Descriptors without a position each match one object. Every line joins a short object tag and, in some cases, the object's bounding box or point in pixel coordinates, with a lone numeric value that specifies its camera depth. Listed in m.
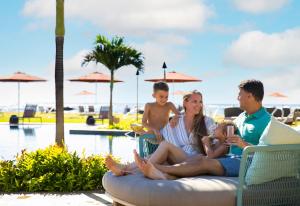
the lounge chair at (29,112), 25.71
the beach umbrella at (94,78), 26.97
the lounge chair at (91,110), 32.93
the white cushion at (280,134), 3.88
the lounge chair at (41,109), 37.69
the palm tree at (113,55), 23.08
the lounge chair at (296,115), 20.41
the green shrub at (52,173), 6.06
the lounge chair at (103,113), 26.59
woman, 4.87
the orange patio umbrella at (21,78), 26.95
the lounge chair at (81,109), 34.28
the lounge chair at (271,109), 19.16
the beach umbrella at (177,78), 24.94
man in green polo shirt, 4.05
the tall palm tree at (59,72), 7.92
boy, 6.18
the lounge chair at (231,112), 16.45
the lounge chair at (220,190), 3.68
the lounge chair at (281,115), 17.76
